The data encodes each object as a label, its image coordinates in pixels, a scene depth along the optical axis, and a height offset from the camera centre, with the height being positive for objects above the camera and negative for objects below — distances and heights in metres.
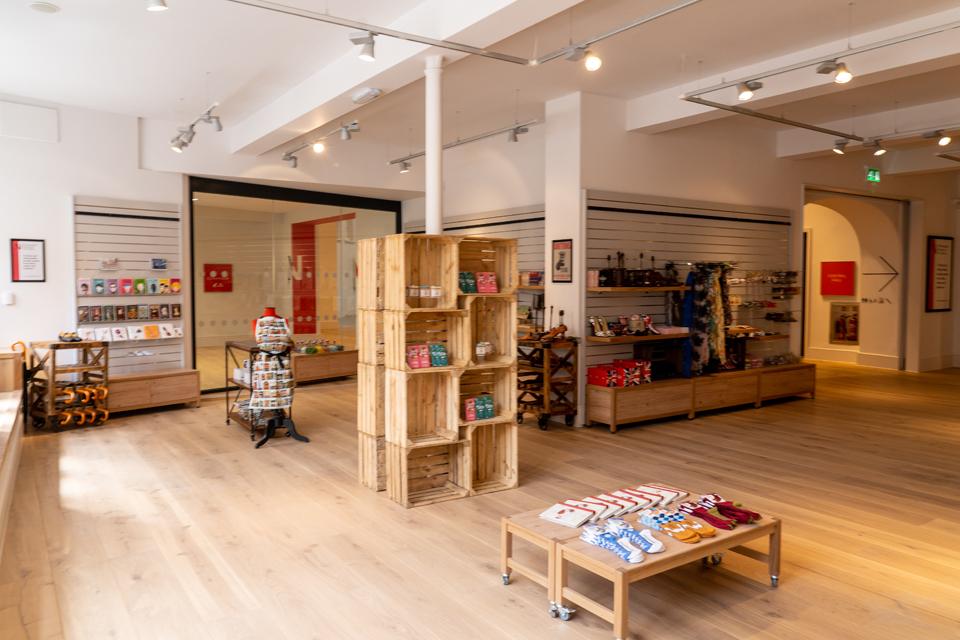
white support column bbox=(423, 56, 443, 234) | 5.62 +1.25
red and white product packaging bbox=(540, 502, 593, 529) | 3.53 -1.21
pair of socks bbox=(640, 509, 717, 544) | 3.33 -1.21
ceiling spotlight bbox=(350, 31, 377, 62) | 4.73 +1.76
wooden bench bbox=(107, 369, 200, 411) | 7.99 -1.24
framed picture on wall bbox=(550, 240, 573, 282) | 7.71 +0.35
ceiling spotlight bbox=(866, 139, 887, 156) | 8.17 +1.80
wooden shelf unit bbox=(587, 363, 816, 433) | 7.43 -1.24
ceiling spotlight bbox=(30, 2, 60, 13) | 5.13 +2.18
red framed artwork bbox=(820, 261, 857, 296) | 13.26 +0.29
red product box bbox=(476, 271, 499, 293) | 5.38 +0.07
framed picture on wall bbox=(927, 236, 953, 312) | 12.46 +0.38
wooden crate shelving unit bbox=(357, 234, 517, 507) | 5.09 -0.65
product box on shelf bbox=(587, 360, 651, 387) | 7.50 -0.93
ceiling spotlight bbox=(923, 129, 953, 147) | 7.64 +1.83
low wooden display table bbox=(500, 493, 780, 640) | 3.02 -1.28
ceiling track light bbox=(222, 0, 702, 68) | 4.33 +1.87
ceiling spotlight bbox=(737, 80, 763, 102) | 6.10 +1.88
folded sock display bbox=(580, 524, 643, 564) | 3.10 -1.22
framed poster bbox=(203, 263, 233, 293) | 9.69 +0.17
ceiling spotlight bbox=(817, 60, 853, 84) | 5.51 +1.86
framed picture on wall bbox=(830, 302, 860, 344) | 13.35 -0.61
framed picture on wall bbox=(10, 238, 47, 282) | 7.77 +0.33
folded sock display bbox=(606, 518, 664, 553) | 3.19 -1.20
